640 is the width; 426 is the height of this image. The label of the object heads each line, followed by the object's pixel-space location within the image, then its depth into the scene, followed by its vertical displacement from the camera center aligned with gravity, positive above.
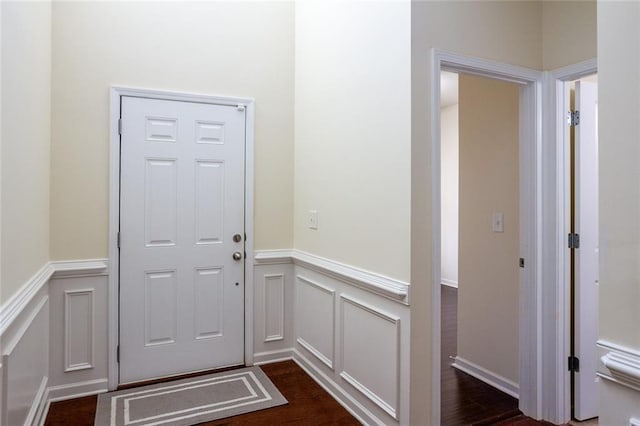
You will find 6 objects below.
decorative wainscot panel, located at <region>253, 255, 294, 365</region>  3.43 -0.76
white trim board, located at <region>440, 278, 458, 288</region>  6.47 -1.01
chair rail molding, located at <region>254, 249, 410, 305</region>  2.16 -0.35
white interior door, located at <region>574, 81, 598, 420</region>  2.47 -0.13
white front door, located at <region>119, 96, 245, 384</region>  3.04 -0.17
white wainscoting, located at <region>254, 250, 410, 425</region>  2.20 -0.72
